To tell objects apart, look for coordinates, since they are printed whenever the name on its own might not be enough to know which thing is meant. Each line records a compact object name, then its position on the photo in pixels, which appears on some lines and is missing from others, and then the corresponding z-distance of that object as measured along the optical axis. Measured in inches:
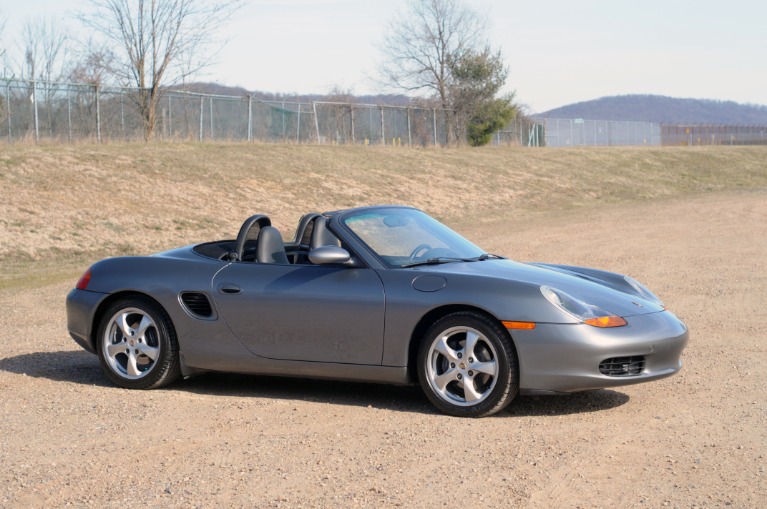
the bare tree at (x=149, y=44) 1417.3
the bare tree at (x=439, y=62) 2388.0
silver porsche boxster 251.0
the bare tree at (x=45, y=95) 1175.6
